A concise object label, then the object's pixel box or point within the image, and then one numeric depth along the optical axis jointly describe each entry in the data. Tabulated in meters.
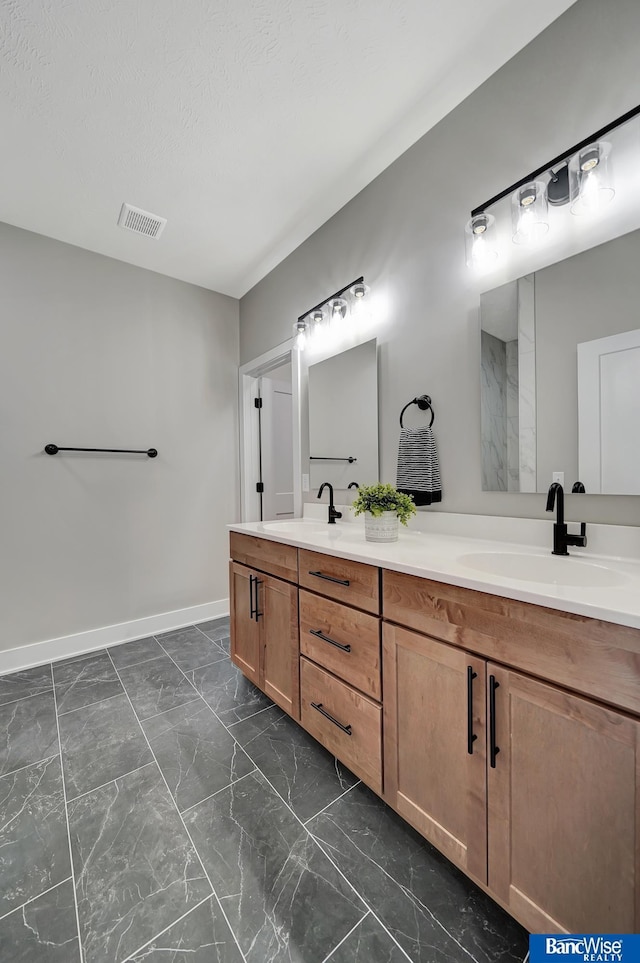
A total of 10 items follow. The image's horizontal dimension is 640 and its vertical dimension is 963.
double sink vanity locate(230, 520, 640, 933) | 0.69
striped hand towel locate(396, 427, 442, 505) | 1.60
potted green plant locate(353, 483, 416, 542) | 1.46
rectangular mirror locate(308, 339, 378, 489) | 1.93
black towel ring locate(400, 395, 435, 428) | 1.65
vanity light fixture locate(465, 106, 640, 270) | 1.11
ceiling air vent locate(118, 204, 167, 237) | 2.14
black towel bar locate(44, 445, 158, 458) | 2.33
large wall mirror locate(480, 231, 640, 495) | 1.10
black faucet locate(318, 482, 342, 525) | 2.07
